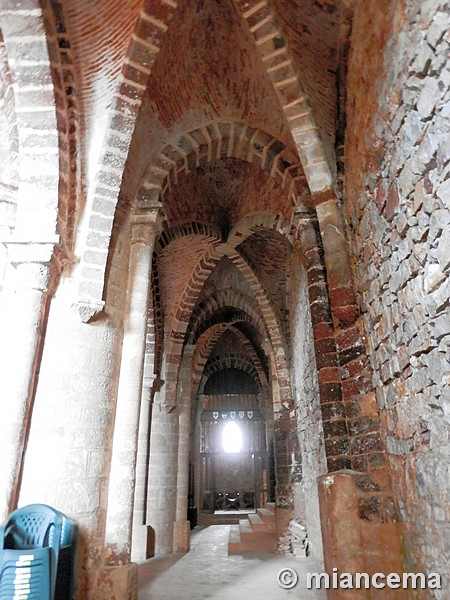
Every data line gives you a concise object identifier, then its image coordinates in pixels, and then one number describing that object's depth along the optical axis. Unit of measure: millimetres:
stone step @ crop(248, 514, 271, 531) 8273
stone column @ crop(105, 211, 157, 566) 3799
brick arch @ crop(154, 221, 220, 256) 7102
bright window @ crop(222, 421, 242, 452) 17783
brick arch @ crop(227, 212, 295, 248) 6766
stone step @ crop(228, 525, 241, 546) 7875
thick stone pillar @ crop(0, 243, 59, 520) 3357
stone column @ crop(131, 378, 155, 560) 7211
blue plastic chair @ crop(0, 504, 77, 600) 2836
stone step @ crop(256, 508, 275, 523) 8836
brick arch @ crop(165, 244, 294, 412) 8414
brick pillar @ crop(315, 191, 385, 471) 3576
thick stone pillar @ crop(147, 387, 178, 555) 7855
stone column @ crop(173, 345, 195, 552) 8102
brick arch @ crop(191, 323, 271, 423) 11719
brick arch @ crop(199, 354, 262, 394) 15609
